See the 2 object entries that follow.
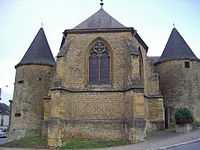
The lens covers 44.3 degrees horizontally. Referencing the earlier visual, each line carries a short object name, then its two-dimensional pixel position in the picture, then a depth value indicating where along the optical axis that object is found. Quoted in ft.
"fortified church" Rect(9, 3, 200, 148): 54.54
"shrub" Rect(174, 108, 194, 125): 57.77
